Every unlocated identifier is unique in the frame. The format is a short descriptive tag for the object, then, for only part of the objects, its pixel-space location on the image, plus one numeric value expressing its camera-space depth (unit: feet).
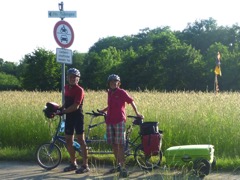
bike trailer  24.35
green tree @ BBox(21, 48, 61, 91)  191.01
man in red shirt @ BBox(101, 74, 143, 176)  25.21
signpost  31.91
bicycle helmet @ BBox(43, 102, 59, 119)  27.17
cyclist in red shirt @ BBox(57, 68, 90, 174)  26.02
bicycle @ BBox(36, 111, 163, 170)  26.68
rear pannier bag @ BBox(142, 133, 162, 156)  25.21
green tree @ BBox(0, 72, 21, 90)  231.22
